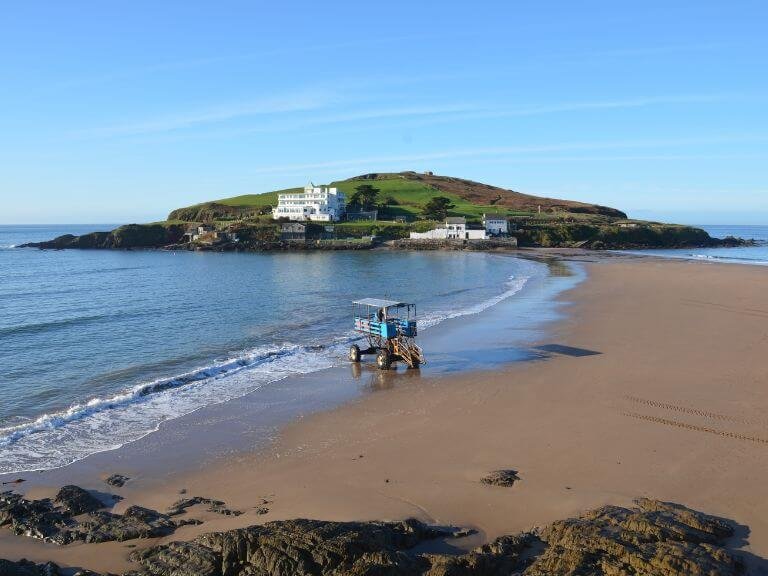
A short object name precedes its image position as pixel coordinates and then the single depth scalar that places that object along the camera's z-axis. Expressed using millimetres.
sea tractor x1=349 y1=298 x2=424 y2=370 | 26641
